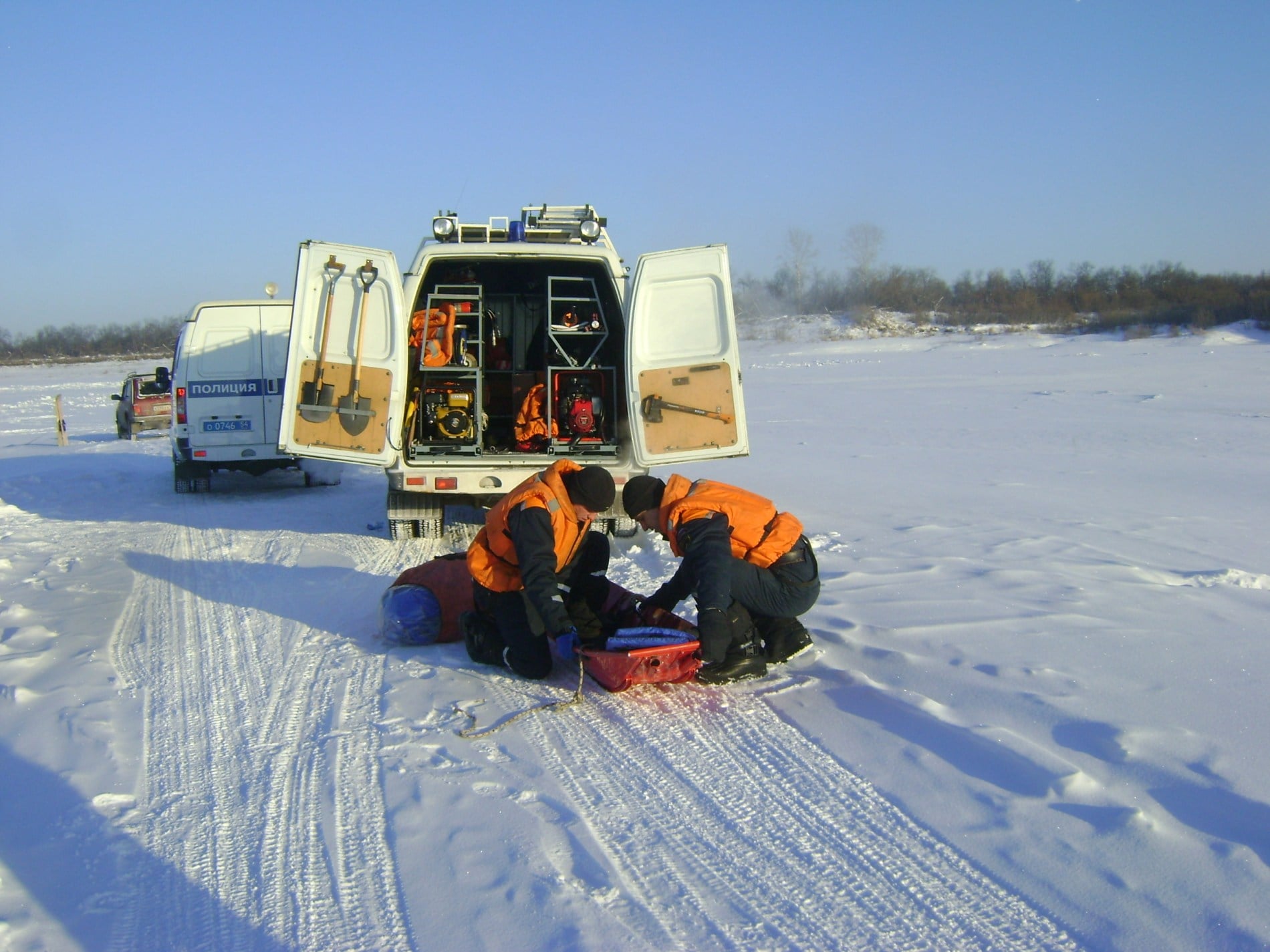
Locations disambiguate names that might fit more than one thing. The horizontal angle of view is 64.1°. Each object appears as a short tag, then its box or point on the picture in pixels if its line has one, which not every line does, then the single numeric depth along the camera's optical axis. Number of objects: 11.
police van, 12.10
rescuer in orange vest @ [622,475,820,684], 4.54
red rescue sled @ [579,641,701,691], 4.54
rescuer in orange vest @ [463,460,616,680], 4.72
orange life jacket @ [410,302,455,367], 8.66
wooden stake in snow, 19.91
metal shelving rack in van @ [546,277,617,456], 8.79
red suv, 19.34
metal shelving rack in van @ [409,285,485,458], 8.84
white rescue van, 7.77
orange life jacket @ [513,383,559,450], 9.19
